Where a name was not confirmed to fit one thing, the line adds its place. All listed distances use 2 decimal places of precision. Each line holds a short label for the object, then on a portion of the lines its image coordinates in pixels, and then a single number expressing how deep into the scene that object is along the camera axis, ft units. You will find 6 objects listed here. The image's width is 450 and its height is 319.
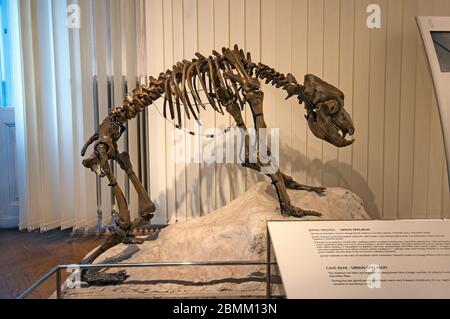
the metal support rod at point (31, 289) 3.71
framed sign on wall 7.63
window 6.84
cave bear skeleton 6.96
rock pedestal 6.25
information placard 3.01
